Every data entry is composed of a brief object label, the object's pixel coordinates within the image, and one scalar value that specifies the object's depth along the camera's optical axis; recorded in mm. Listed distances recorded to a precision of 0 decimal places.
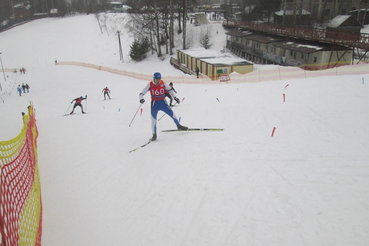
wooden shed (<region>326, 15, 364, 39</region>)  36312
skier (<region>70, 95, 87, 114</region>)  14845
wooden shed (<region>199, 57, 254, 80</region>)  25984
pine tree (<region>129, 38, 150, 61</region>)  42688
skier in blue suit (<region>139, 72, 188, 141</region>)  7582
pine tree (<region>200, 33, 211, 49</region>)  45397
